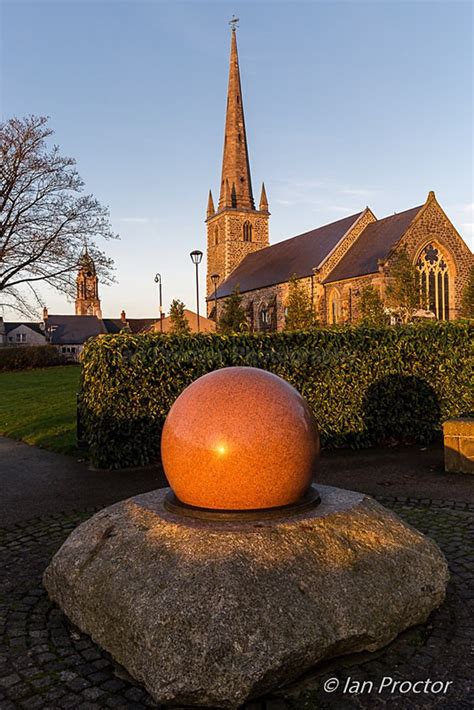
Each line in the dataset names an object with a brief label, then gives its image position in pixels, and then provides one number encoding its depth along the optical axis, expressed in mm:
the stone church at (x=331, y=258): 44969
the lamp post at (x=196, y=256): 31972
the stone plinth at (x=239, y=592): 3359
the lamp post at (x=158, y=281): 42059
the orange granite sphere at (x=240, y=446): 4426
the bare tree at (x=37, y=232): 34469
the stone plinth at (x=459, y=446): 8672
